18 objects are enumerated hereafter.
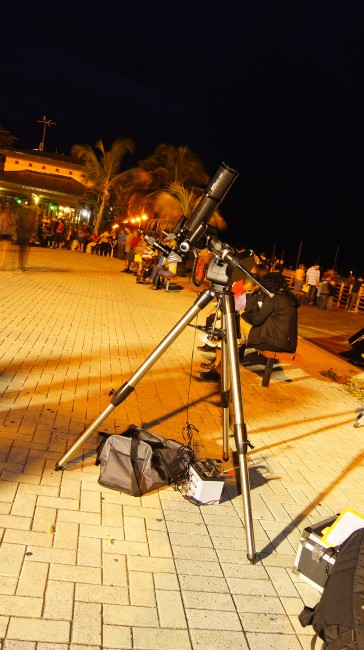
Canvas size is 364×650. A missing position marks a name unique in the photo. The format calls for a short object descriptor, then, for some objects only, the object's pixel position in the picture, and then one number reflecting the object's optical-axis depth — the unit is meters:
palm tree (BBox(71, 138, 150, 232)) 36.97
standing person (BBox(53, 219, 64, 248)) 28.11
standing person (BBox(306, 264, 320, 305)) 21.95
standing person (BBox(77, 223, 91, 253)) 29.38
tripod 3.47
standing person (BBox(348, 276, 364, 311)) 22.95
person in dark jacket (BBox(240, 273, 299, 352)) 7.60
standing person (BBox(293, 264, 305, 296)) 22.03
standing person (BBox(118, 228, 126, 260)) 27.21
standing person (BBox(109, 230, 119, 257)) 29.59
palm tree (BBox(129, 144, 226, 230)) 29.61
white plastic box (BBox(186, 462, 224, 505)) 4.05
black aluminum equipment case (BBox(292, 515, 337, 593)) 3.15
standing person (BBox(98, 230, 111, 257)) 29.56
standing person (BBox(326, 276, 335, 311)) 20.95
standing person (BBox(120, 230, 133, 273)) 24.06
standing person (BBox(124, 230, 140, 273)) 20.97
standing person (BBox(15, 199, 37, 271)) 15.58
